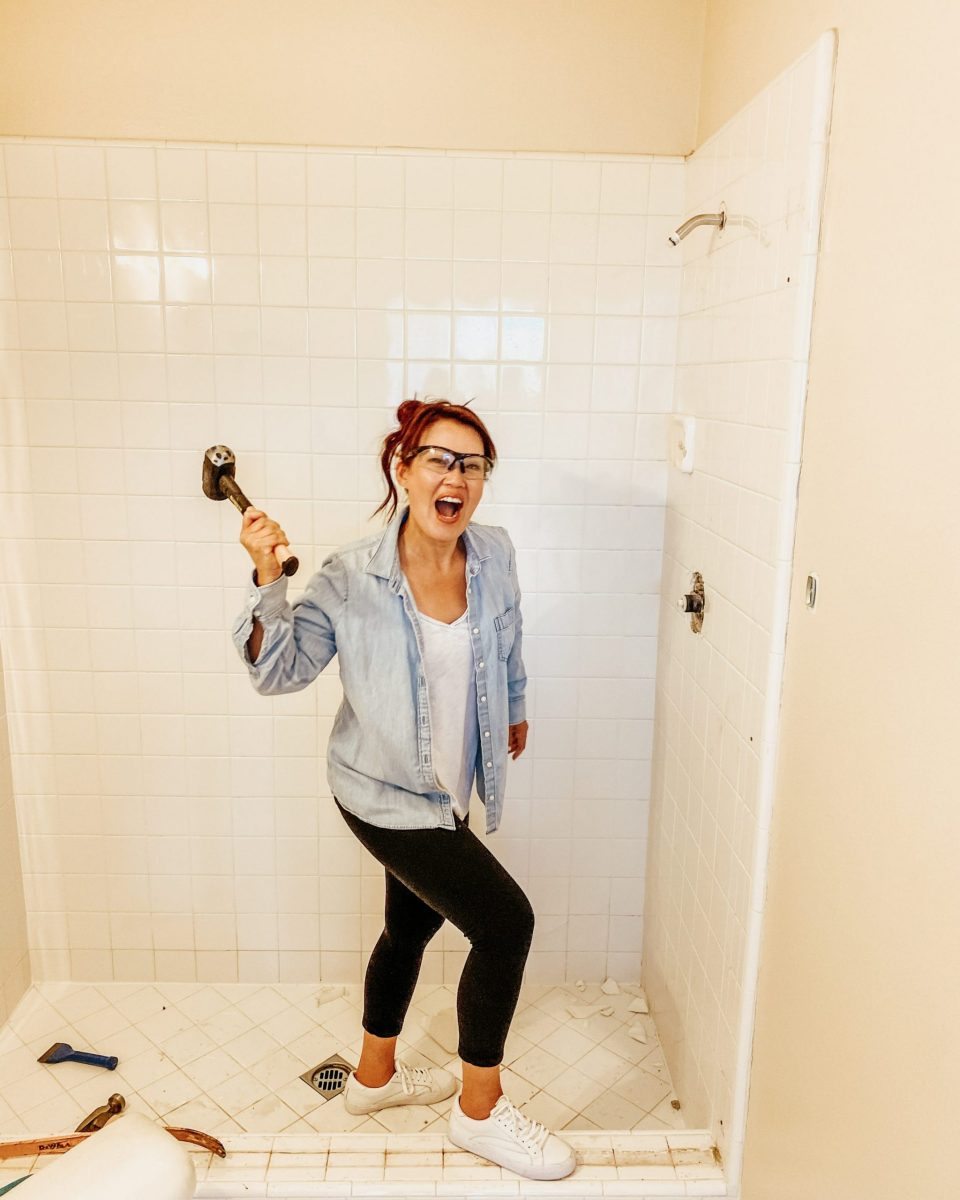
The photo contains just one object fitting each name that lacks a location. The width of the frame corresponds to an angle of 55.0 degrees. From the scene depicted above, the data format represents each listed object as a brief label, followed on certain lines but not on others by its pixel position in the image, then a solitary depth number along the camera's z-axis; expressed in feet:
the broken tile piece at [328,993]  7.69
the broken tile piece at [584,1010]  7.54
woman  5.36
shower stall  6.45
